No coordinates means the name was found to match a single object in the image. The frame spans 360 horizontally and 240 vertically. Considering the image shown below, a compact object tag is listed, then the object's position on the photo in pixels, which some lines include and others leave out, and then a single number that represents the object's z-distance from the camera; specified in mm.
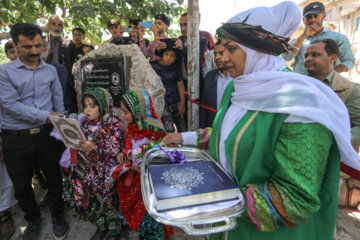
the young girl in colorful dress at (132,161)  2115
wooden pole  2172
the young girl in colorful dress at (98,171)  2248
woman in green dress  781
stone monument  2949
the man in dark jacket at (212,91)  2605
